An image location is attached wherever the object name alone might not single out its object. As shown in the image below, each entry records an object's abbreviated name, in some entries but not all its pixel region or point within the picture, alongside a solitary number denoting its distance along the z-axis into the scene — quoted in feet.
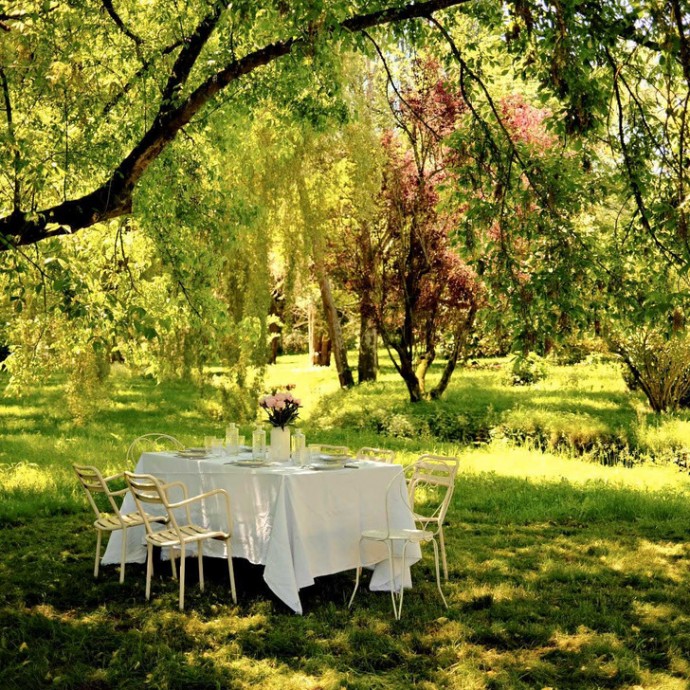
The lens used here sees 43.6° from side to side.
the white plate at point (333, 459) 22.57
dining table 20.35
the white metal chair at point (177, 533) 20.45
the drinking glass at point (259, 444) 24.57
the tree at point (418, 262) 55.93
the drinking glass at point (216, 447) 25.02
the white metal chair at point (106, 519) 22.03
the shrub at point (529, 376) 61.52
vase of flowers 23.77
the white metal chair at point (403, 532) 20.43
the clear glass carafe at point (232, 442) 25.26
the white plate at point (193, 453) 24.37
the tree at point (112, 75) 20.67
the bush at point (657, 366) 50.65
